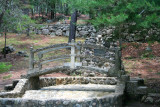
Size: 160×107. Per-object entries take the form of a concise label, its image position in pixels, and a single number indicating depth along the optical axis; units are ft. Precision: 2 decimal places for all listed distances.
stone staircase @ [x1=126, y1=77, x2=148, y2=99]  28.88
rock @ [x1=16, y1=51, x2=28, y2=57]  55.45
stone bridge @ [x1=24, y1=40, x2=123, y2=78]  29.65
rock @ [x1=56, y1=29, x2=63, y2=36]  78.89
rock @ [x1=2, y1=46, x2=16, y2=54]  58.30
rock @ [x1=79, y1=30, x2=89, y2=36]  75.06
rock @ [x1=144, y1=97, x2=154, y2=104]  27.25
